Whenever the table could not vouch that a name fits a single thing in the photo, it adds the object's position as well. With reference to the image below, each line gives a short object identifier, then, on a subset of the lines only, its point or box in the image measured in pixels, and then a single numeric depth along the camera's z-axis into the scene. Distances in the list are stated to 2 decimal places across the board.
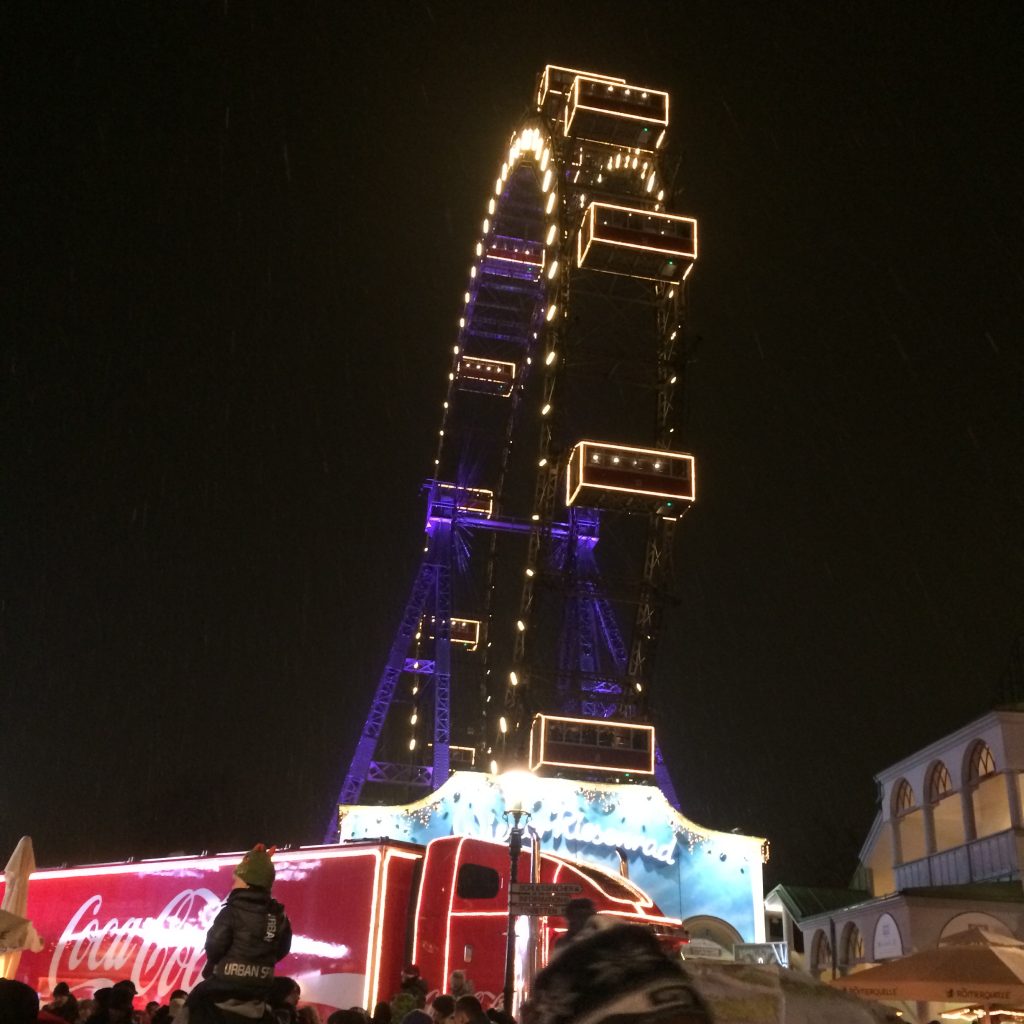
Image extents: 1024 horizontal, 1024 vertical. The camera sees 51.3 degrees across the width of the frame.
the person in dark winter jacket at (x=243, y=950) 4.22
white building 20.34
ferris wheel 30.22
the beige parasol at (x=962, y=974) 11.09
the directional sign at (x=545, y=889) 10.77
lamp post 11.45
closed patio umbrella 11.88
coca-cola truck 12.38
